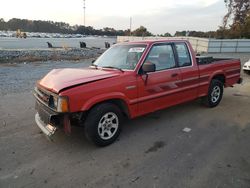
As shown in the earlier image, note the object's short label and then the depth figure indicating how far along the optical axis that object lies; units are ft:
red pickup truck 12.38
